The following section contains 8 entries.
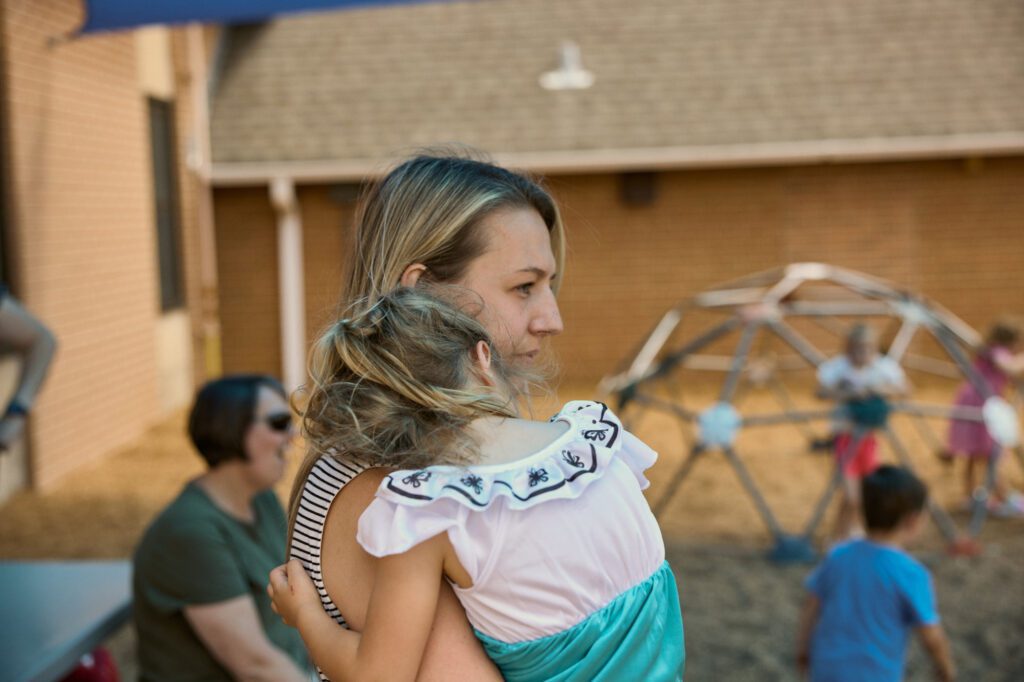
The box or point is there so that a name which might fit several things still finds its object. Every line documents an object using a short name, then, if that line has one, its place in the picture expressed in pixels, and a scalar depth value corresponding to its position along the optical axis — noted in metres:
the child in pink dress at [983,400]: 7.63
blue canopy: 4.94
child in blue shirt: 3.35
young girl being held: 1.27
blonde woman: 1.36
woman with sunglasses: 2.83
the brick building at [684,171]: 12.59
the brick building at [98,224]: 8.15
